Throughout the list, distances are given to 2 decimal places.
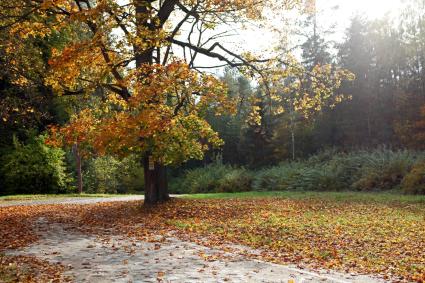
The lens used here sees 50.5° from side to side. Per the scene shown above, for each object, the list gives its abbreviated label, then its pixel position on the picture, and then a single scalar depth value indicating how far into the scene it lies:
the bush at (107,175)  32.19
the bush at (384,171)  20.03
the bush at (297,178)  22.66
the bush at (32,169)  27.53
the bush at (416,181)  17.66
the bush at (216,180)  26.69
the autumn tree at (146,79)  11.99
